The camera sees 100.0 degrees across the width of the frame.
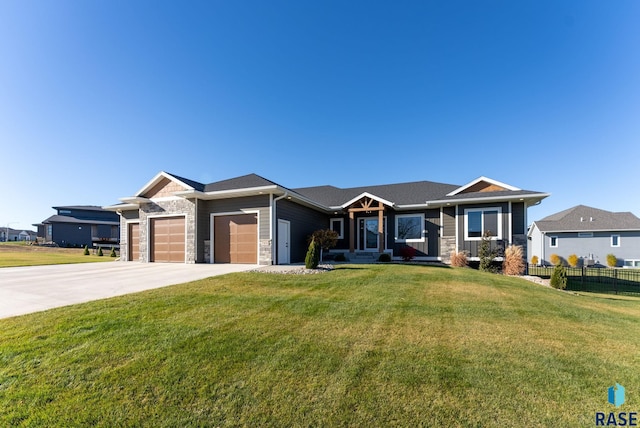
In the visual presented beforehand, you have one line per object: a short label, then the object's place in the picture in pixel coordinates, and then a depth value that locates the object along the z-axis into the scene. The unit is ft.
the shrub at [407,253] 48.65
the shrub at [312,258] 31.71
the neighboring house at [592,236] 70.08
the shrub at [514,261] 39.34
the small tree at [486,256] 41.52
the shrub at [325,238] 47.21
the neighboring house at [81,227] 115.03
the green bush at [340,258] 49.34
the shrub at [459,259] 43.04
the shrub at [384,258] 47.42
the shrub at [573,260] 73.26
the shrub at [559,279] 33.53
